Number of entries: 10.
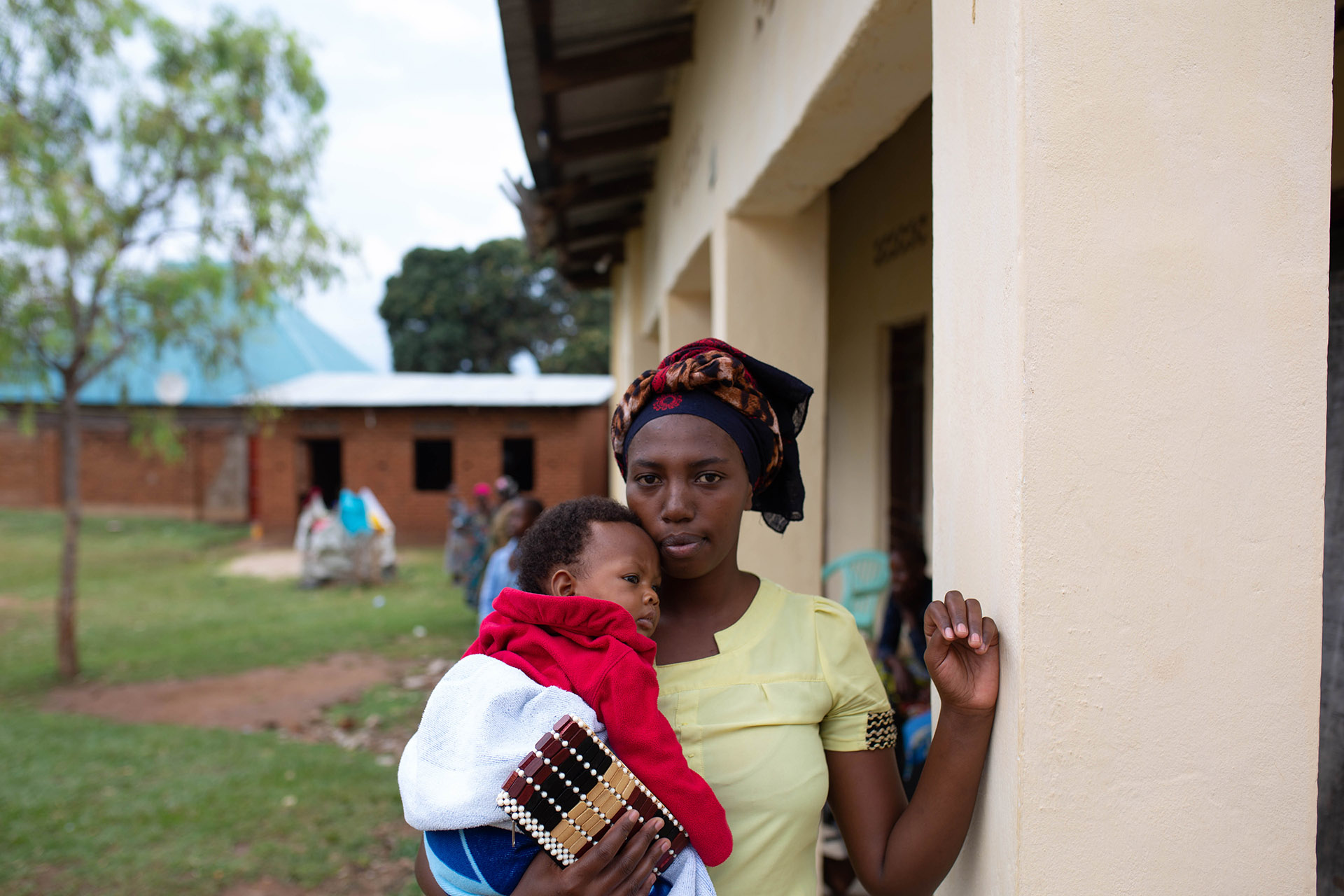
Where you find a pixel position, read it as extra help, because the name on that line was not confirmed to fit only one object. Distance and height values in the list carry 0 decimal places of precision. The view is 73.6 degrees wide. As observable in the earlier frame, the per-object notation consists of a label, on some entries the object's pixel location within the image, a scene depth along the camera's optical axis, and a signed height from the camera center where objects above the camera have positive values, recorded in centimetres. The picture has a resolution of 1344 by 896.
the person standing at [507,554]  465 -64
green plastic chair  539 -88
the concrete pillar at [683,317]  583 +79
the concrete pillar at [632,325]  880 +117
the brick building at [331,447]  1719 -26
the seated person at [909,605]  425 -82
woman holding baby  136 -40
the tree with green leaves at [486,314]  2866 +393
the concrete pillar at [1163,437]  125 +0
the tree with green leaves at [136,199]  761 +215
